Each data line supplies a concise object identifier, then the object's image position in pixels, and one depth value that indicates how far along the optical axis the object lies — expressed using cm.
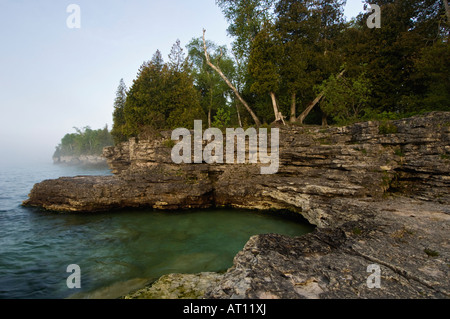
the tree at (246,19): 2138
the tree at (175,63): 2197
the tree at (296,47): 1983
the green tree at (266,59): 1894
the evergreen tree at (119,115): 3675
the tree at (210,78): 2917
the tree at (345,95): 1720
